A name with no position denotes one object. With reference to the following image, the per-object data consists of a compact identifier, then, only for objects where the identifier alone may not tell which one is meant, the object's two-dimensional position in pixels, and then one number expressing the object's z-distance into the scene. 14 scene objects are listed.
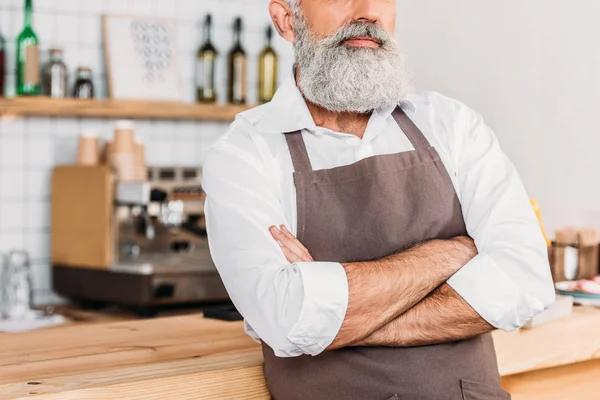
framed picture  3.84
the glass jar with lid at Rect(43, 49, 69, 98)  3.65
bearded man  1.49
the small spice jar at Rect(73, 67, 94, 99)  3.73
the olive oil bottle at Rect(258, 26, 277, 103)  4.29
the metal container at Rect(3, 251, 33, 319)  3.37
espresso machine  3.39
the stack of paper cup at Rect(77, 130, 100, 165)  3.66
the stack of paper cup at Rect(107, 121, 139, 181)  3.65
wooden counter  1.52
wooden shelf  3.52
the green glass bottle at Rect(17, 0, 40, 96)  3.56
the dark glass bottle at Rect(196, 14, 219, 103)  4.10
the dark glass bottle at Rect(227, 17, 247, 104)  4.14
